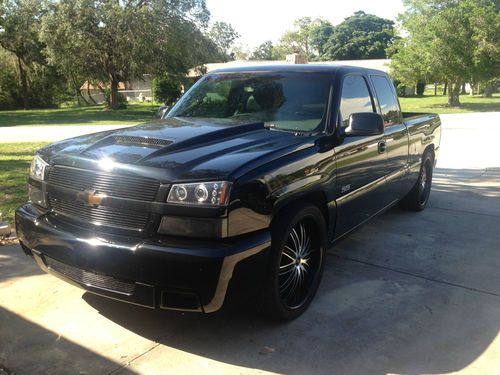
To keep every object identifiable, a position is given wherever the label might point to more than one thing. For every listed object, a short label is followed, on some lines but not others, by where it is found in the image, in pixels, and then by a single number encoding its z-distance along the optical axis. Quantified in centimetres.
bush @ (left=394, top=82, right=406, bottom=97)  4790
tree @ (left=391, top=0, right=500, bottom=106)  2653
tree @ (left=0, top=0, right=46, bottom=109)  3121
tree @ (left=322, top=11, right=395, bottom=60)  8312
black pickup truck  283
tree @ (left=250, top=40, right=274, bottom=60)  10958
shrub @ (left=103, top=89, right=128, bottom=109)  3638
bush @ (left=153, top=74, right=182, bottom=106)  3603
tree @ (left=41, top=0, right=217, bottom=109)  2836
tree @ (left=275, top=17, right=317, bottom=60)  9894
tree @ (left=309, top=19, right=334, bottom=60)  9500
